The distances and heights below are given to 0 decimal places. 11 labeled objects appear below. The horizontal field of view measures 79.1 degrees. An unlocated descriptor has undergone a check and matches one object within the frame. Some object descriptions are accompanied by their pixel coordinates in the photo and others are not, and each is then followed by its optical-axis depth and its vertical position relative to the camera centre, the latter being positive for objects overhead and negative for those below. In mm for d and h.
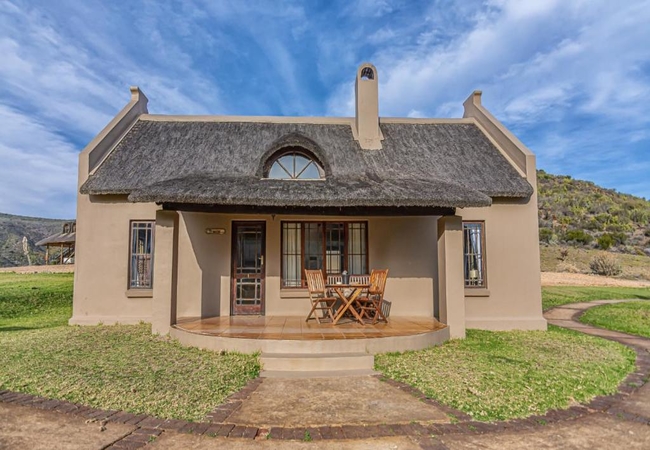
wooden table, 7953 -677
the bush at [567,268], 25073 -438
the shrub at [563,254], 27906 +509
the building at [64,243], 24125 +1323
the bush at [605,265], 24562 -257
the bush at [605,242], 32162 +1547
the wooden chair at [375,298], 8195 -746
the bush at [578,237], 33562 +2047
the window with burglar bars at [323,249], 9625 +336
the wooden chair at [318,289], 8109 -552
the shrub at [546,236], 33438 +2185
